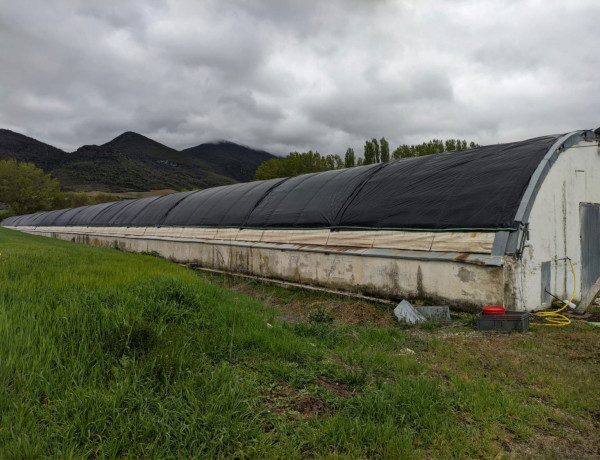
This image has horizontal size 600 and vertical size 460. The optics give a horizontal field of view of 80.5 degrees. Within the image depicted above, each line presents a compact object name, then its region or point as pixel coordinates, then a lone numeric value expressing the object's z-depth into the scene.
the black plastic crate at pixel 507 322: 6.03
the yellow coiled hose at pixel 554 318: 6.57
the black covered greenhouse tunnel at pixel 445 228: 7.18
